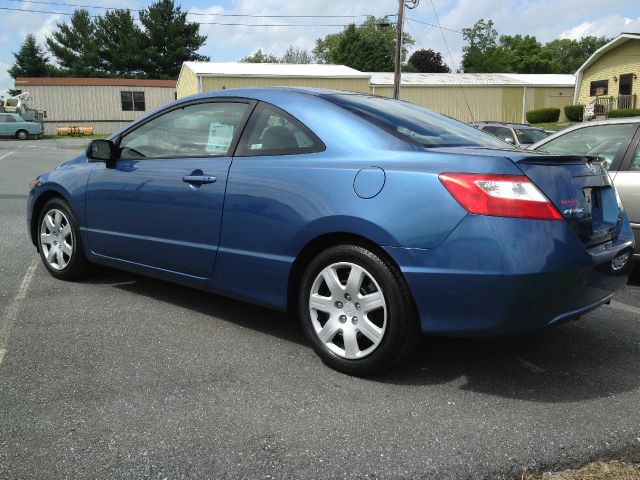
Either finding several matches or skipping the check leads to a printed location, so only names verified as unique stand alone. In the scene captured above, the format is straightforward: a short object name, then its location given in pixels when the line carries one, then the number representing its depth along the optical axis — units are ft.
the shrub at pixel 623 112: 87.94
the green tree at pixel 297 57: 322.75
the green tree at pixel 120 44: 218.18
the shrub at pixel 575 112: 112.37
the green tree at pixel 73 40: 238.07
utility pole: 94.32
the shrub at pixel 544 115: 119.34
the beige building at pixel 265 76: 106.93
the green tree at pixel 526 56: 298.56
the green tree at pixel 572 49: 375.66
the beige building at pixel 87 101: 148.25
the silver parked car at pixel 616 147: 17.08
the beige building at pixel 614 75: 105.40
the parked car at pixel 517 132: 47.35
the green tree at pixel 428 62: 276.00
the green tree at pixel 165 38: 218.79
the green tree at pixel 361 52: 239.09
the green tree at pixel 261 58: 340.47
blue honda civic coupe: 9.55
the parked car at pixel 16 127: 126.11
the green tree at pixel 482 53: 295.28
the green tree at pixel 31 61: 247.50
